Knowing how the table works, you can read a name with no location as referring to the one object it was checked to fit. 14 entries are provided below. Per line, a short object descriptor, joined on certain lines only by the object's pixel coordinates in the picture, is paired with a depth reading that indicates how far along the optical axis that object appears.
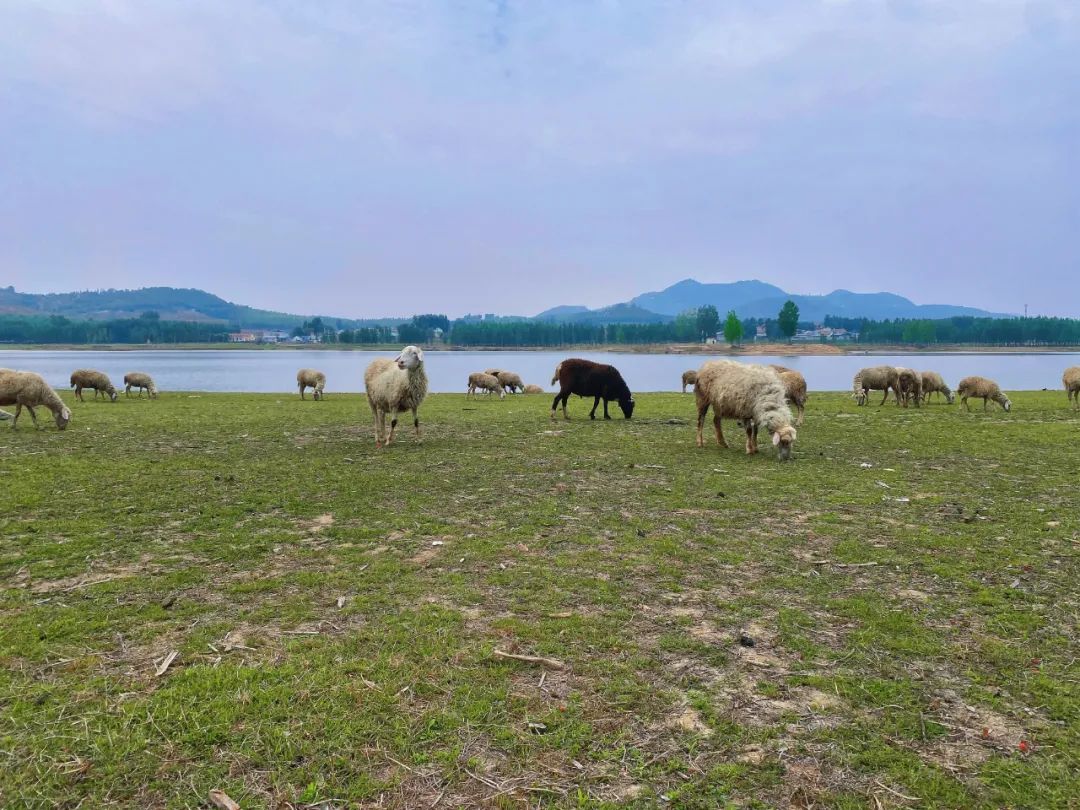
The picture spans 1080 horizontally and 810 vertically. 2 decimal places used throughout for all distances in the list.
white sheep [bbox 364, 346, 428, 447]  14.61
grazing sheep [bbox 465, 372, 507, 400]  35.84
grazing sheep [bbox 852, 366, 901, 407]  25.77
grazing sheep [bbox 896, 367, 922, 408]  25.17
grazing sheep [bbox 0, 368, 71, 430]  17.00
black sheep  21.16
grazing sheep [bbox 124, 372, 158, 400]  33.71
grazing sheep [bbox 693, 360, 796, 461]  13.02
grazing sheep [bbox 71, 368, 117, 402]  30.45
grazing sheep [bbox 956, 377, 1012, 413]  24.03
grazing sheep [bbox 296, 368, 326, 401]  33.25
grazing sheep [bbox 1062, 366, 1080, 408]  22.11
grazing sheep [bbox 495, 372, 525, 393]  37.97
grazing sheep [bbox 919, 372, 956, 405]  26.30
